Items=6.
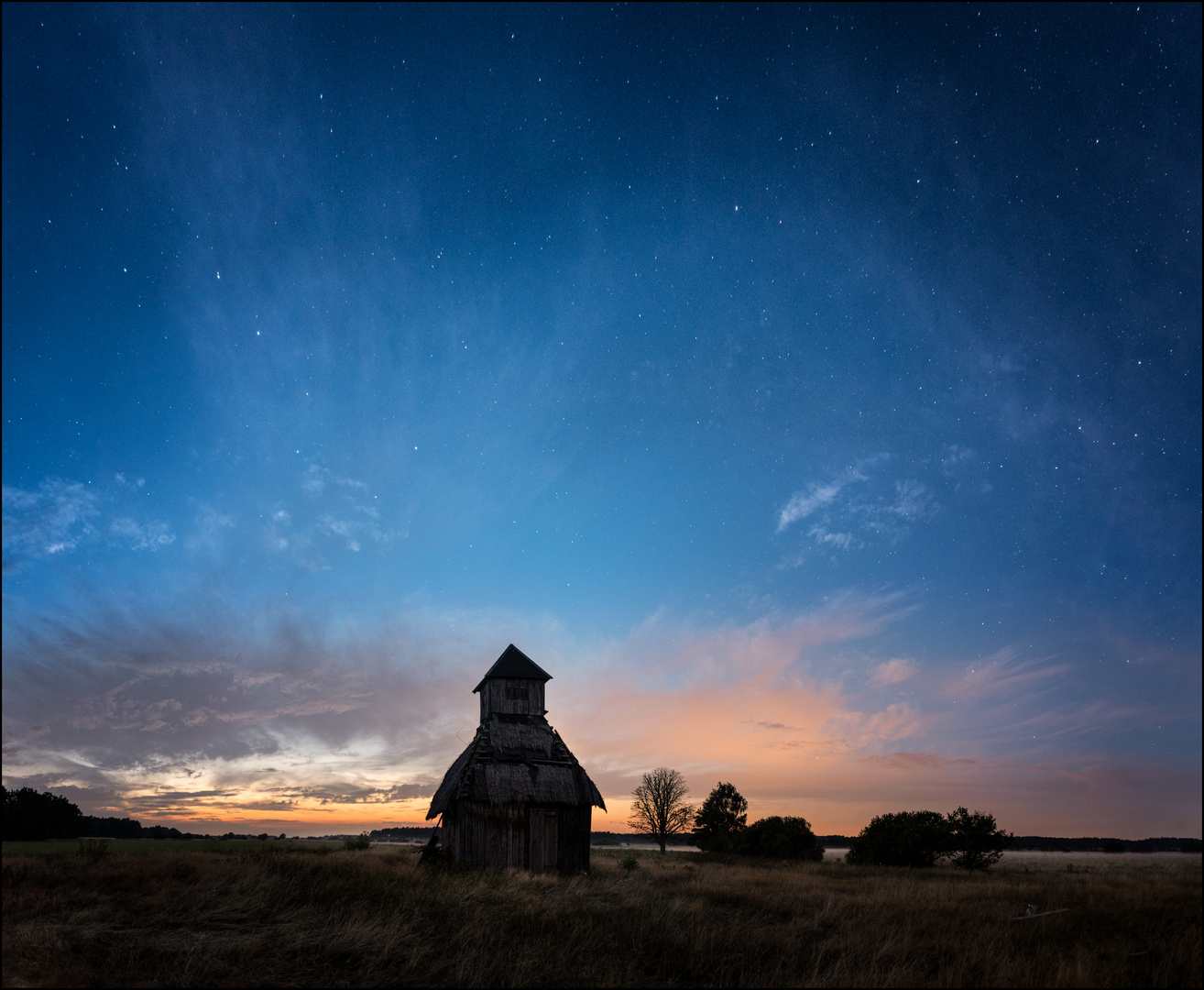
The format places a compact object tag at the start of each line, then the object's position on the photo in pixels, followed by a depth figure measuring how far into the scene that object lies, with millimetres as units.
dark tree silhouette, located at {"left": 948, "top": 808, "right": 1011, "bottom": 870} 34094
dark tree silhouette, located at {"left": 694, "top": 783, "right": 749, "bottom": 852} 50262
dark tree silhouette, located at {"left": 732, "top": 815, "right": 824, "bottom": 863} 42344
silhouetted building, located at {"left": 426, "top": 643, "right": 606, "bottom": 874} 24797
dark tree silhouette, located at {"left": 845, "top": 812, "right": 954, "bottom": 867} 35031
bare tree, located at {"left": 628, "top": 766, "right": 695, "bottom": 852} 52656
